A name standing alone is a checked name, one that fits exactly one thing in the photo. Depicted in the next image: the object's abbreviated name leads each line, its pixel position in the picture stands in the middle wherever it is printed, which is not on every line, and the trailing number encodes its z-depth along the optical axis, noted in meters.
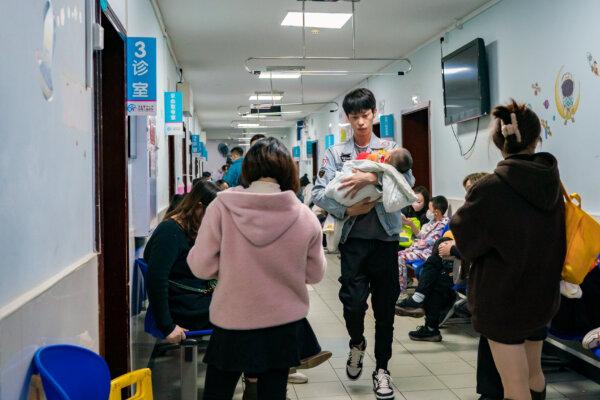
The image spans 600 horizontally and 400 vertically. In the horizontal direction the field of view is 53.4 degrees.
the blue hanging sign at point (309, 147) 16.16
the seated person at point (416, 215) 6.01
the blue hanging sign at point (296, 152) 18.53
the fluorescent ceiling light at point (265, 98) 12.56
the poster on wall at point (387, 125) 8.96
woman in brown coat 2.18
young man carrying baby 3.13
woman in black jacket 2.85
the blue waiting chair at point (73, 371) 1.44
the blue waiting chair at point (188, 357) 3.08
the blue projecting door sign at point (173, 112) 6.24
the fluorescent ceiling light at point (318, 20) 6.06
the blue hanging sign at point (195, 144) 12.71
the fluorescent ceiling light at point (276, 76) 9.65
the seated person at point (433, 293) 4.50
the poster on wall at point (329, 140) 13.21
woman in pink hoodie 1.96
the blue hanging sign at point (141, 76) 3.42
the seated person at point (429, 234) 5.25
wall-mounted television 5.77
